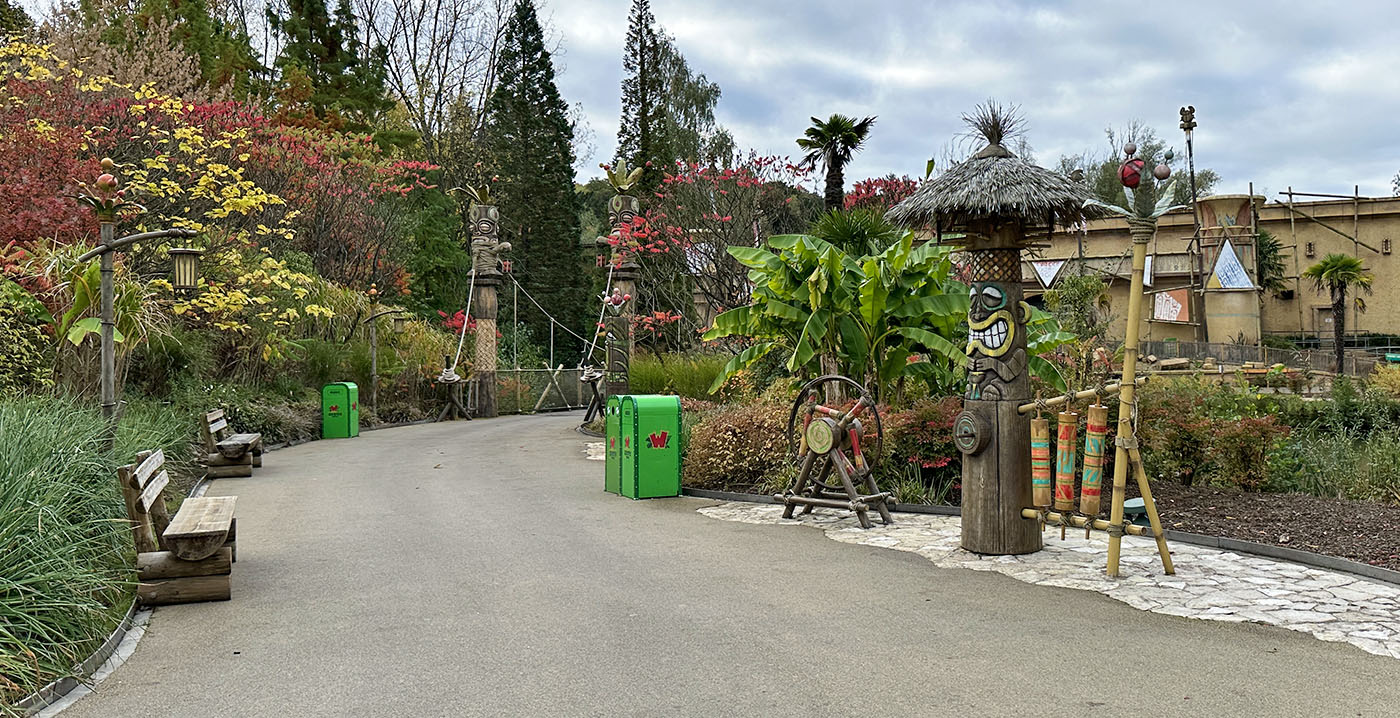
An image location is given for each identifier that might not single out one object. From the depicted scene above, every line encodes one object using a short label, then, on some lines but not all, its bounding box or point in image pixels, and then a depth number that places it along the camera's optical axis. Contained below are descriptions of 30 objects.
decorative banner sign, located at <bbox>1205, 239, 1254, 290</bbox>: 32.69
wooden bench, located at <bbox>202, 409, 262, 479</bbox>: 13.62
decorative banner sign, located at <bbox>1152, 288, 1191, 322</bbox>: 34.66
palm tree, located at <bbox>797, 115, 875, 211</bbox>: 20.12
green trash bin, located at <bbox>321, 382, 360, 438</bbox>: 20.02
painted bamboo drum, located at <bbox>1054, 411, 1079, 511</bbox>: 7.40
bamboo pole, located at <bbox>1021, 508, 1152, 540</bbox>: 6.95
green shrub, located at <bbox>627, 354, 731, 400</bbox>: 19.05
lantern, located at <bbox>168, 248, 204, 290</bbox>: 10.14
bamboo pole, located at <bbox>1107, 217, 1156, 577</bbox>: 6.88
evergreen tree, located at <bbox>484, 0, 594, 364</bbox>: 37.50
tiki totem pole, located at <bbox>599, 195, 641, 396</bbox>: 19.00
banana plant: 11.76
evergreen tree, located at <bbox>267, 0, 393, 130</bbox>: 33.75
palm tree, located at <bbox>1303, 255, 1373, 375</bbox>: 26.78
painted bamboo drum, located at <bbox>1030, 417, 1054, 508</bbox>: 7.37
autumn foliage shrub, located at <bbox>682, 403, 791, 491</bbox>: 11.98
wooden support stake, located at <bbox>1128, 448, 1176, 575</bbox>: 6.83
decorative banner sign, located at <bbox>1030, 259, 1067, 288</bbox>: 31.17
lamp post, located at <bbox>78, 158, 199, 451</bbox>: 9.09
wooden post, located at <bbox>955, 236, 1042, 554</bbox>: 7.88
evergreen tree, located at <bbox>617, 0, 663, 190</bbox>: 39.12
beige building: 32.94
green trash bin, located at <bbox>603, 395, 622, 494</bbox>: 11.76
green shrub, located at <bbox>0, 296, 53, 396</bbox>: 11.99
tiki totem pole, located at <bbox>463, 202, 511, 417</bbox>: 26.77
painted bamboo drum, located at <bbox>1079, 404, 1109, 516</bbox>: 7.14
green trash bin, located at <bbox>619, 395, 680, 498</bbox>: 11.34
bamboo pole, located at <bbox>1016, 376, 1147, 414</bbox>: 7.13
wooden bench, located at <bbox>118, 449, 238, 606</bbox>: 6.59
